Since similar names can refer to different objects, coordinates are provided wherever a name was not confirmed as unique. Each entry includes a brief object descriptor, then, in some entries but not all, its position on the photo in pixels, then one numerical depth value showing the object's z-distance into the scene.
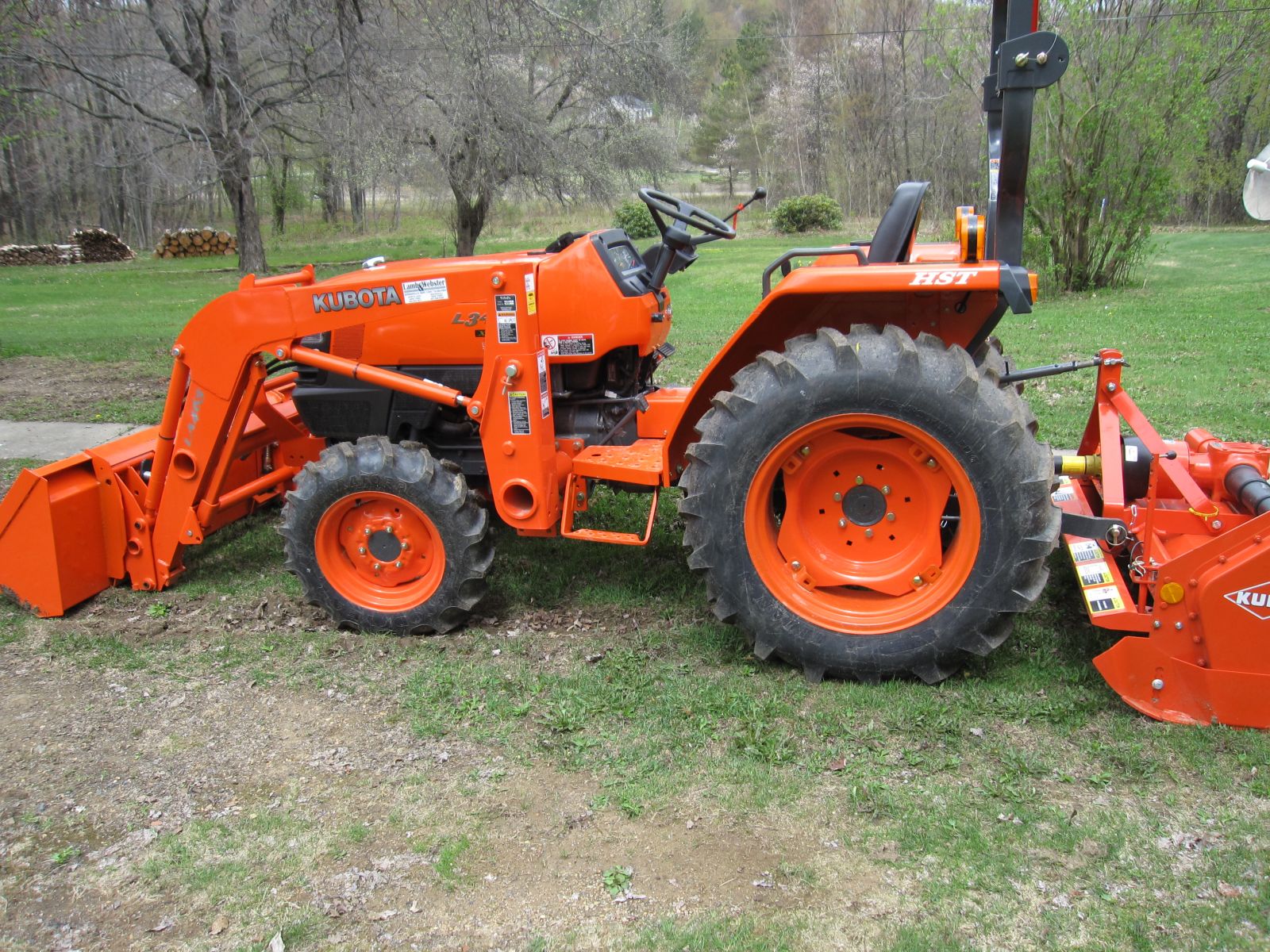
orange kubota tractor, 3.12
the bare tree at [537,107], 14.29
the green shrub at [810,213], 24.75
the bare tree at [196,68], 13.74
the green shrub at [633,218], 24.19
